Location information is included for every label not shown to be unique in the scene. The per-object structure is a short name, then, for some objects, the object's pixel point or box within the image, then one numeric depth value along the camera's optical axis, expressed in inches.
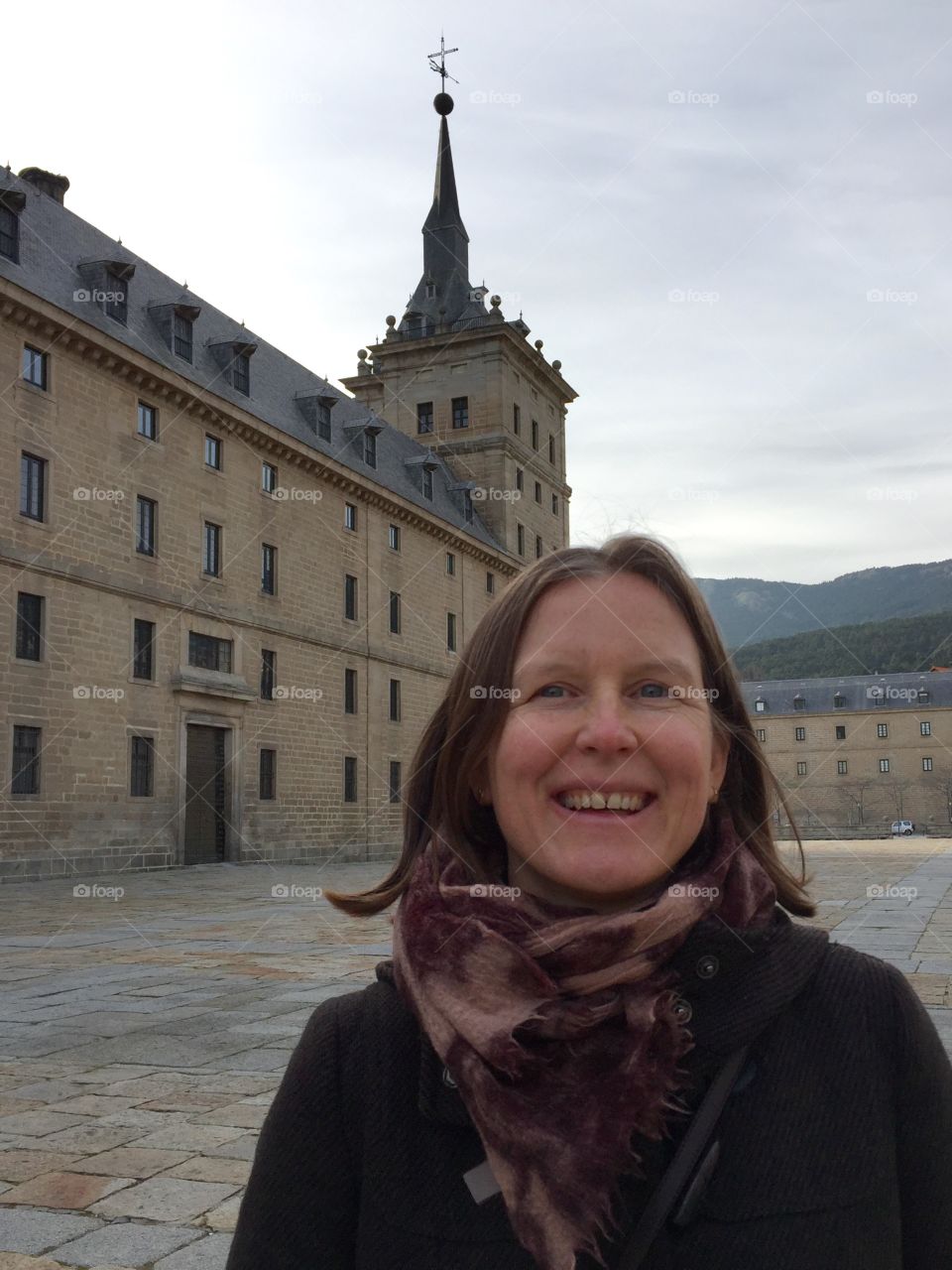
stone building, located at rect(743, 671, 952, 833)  3243.1
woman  56.4
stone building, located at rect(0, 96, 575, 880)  933.8
